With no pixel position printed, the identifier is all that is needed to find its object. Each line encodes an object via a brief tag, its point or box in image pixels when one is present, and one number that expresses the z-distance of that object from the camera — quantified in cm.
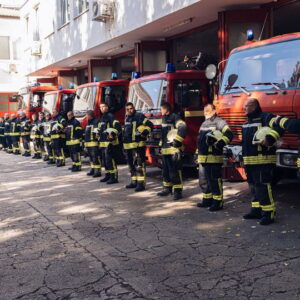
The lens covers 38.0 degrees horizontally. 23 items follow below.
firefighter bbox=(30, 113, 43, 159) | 1479
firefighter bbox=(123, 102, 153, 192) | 833
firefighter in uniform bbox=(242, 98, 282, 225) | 557
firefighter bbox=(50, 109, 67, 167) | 1244
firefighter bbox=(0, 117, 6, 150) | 1998
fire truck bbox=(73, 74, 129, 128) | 1170
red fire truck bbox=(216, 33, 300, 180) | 576
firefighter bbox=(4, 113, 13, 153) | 1878
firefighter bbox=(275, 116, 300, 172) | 518
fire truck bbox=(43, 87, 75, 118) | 1430
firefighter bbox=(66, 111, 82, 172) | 1126
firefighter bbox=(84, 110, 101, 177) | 1020
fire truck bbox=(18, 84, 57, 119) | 1703
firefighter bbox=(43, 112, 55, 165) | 1359
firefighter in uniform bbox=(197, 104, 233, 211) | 634
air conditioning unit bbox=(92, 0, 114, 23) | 1366
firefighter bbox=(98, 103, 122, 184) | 919
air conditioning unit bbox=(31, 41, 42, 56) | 2177
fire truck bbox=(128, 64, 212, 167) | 885
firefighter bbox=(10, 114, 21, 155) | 1755
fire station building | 1013
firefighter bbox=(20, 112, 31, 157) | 1648
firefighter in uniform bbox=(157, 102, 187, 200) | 728
